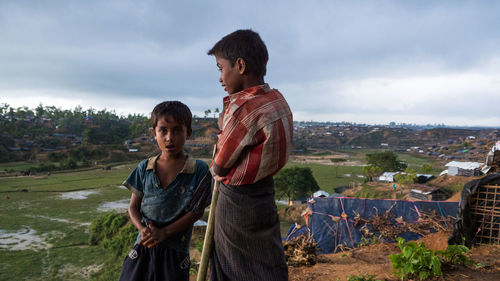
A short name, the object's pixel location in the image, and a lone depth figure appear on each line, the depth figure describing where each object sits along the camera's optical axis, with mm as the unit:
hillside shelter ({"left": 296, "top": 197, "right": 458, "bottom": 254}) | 6926
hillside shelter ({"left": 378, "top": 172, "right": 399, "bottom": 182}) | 33922
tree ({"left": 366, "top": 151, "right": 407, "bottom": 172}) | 38594
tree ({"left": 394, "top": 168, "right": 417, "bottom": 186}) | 29083
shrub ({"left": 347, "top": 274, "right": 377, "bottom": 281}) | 3198
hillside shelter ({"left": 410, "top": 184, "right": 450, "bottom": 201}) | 22609
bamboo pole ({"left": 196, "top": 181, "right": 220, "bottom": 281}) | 1419
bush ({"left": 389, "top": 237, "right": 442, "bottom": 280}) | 2953
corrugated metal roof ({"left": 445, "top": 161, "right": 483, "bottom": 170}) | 32000
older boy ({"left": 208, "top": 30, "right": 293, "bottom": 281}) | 1241
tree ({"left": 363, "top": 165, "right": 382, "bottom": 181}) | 37219
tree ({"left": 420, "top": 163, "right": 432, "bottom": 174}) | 38281
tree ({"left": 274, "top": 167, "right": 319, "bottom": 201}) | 30053
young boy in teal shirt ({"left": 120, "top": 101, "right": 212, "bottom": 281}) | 1667
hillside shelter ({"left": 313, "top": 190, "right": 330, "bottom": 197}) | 25319
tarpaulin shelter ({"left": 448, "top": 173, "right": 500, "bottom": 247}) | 5012
